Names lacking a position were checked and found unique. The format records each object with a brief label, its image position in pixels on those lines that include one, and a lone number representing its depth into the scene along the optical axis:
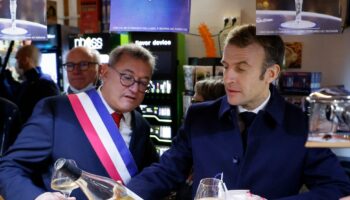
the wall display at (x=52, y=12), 5.46
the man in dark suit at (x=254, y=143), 1.46
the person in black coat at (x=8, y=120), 3.04
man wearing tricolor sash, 1.53
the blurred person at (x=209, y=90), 2.28
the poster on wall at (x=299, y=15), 1.68
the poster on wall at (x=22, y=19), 2.29
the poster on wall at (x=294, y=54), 4.16
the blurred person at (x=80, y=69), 3.21
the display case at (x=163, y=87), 4.57
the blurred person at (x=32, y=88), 3.63
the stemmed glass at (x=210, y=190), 1.12
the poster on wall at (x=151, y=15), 2.26
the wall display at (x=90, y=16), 5.24
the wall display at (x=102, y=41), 4.77
